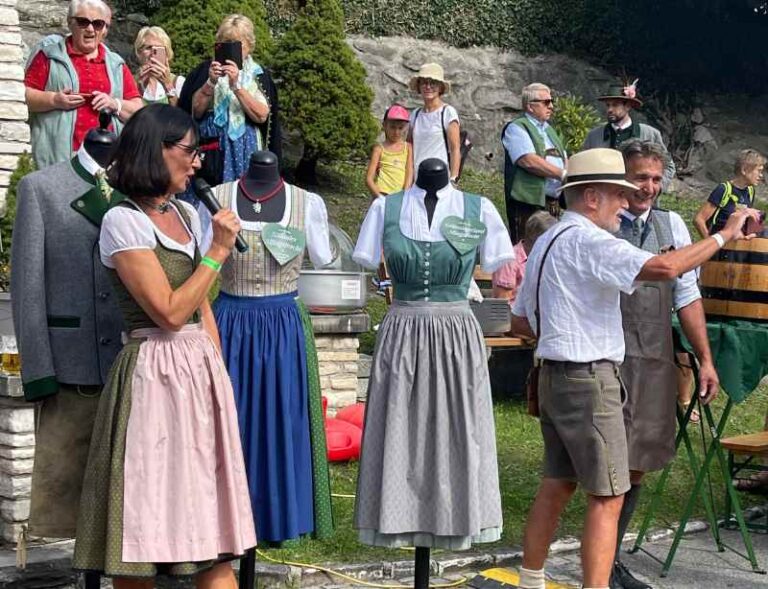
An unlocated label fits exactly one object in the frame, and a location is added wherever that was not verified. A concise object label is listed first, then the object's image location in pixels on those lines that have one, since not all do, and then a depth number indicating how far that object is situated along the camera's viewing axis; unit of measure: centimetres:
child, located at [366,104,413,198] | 1098
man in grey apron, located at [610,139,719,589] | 555
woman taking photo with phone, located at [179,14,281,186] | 736
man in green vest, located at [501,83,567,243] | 954
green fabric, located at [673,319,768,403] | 596
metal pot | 791
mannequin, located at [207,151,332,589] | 537
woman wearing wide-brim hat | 1051
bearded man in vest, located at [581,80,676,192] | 962
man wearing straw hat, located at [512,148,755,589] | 502
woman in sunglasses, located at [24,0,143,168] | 688
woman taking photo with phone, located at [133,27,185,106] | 805
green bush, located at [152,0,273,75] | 1380
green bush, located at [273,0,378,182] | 1410
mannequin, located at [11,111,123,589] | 464
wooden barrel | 595
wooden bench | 663
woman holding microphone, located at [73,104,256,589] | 412
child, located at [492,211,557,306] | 952
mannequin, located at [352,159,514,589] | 541
